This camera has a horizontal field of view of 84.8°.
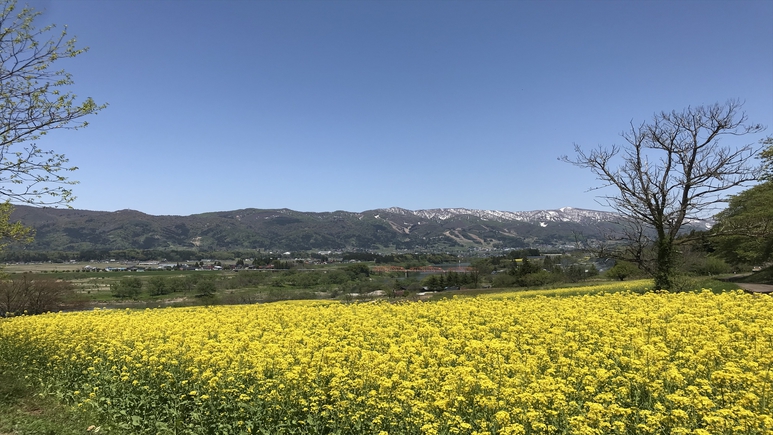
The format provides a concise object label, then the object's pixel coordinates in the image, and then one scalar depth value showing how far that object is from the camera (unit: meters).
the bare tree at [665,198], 22.05
